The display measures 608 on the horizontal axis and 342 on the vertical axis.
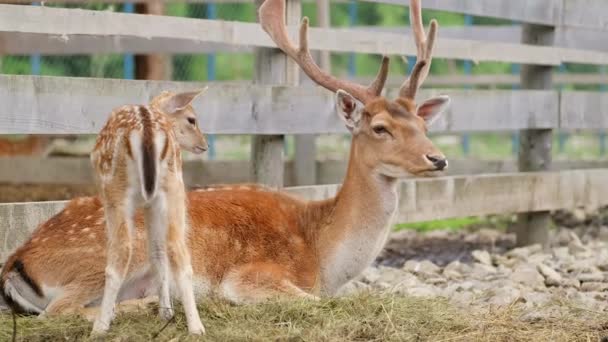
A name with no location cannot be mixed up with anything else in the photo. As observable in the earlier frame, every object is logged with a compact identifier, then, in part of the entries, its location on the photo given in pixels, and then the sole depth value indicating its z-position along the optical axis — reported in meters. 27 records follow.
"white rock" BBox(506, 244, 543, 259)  17.64
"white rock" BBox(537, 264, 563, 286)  14.98
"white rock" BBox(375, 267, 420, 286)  14.86
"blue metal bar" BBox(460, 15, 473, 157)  42.34
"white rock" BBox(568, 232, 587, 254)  18.14
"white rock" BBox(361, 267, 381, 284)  15.15
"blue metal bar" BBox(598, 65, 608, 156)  42.98
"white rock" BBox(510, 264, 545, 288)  14.97
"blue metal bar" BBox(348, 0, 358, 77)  39.62
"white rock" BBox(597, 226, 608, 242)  20.50
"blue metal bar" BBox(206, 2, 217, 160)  34.89
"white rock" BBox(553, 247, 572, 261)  17.27
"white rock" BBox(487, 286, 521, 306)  12.80
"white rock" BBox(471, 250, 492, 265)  17.14
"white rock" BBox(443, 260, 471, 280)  15.86
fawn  9.75
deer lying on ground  11.30
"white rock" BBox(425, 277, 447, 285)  15.39
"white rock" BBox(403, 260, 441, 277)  16.11
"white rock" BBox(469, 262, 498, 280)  15.76
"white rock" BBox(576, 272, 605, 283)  15.17
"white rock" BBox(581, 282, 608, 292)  14.64
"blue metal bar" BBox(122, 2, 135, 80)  33.56
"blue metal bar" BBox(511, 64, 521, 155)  42.25
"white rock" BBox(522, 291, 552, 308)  12.63
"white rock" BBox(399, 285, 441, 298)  12.92
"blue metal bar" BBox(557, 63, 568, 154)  46.02
